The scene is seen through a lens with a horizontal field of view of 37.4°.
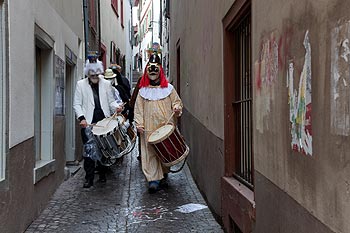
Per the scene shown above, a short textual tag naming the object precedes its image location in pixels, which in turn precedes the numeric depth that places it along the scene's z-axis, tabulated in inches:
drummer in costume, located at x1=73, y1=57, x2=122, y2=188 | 307.4
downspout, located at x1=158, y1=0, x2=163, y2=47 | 914.7
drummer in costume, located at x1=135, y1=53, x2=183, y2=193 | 294.5
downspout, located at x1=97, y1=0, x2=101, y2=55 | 567.2
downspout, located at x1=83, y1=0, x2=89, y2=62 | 425.8
